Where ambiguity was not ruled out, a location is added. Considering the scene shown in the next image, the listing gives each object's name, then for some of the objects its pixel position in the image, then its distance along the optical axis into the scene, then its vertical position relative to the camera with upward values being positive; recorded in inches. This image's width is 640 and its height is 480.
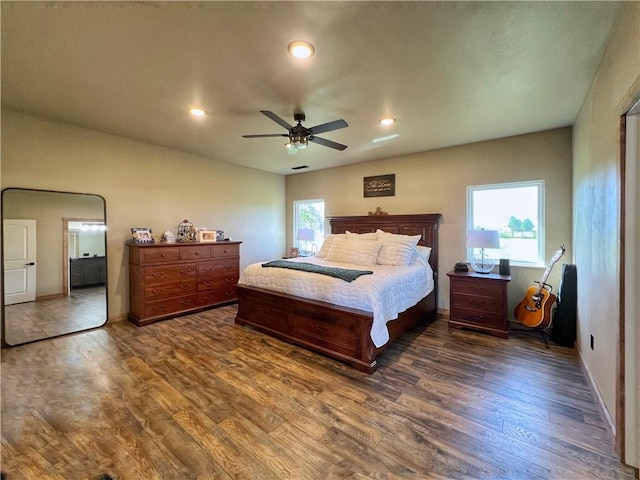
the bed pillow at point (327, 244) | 179.3 -4.3
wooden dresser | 149.9 -24.9
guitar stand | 127.6 -47.1
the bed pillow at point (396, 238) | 156.6 +0.2
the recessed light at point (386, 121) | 124.3 +55.9
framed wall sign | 192.1 +38.9
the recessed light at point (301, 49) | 73.8 +53.8
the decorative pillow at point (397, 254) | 147.7 -8.7
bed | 102.3 -36.7
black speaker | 142.5 -15.2
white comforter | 103.1 -21.7
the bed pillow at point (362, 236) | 169.5 +1.4
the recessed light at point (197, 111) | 116.0 +56.0
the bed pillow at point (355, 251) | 154.6 -8.0
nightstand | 131.8 -32.6
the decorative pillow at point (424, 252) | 164.3 -8.4
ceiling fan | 103.7 +43.6
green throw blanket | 114.8 -14.9
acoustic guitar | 125.0 -31.3
